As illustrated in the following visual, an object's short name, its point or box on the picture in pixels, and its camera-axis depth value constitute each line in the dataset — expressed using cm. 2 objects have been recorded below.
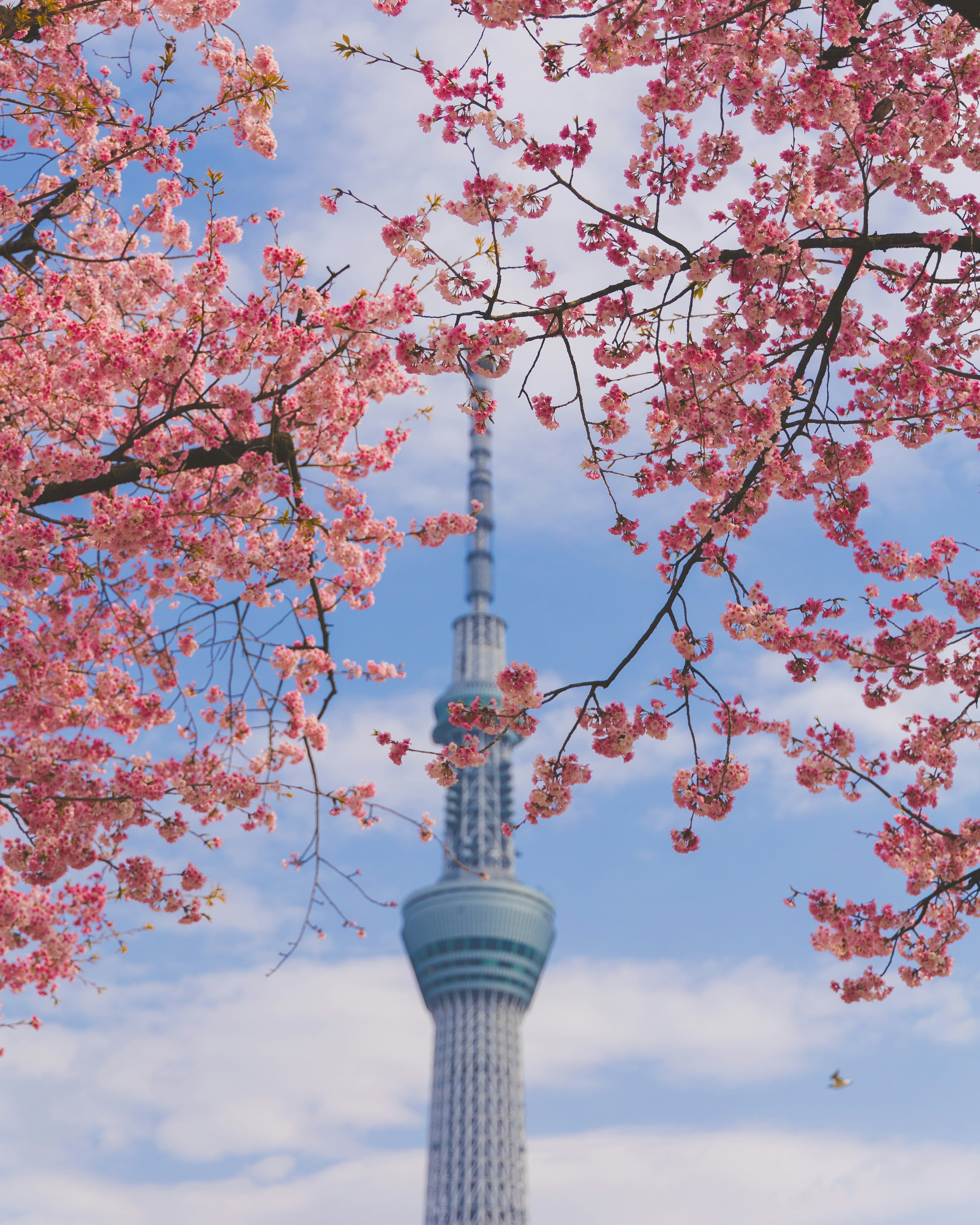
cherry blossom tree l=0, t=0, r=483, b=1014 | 777
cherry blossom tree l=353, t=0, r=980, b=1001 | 632
